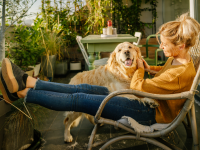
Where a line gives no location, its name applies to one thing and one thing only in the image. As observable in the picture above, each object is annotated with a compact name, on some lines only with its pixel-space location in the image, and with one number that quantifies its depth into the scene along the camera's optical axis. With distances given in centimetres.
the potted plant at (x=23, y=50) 309
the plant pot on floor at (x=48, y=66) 382
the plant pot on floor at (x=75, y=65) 484
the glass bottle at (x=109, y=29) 321
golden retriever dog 158
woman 111
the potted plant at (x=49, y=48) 379
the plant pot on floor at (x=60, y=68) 431
